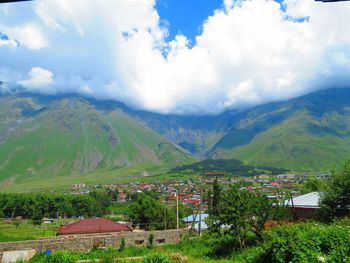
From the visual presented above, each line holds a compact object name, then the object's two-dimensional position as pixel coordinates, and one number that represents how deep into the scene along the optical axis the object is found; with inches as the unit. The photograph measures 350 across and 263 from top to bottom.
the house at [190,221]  2116.6
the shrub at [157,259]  611.8
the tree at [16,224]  2716.0
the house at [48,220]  3340.3
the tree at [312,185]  2597.2
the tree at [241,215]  943.7
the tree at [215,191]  2378.6
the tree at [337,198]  1107.9
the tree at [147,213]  2277.3
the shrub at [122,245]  1169.1
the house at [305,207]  1319.1
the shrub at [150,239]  1324.4
